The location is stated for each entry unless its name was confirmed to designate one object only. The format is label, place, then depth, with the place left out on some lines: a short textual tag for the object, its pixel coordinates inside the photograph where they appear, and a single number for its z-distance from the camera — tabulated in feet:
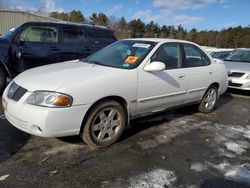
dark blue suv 15.46
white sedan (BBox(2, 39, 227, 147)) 8.06
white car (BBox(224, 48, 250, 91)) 19.32
